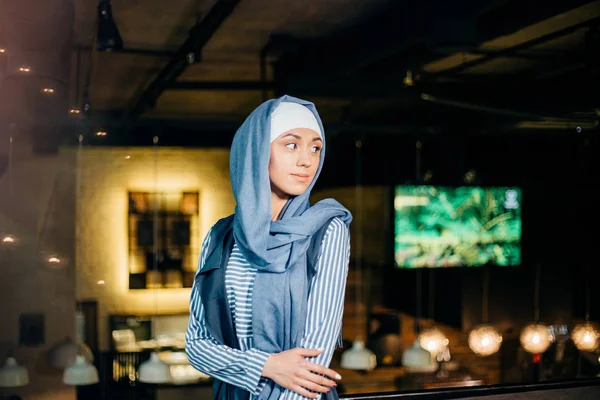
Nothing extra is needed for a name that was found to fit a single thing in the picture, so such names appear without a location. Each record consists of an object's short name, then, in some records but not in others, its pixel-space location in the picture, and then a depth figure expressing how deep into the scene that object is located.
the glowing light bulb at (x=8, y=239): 4.75
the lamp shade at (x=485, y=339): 6.56
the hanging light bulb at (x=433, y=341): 6.52
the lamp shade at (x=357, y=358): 5.94
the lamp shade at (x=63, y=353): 5.00
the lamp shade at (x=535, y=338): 6.64
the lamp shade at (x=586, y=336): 6.41
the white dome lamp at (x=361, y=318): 5.96
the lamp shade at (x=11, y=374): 4.83
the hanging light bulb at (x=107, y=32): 3.91
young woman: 1.57
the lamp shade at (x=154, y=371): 5.20
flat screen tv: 6.46
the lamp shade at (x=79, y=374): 5.05
